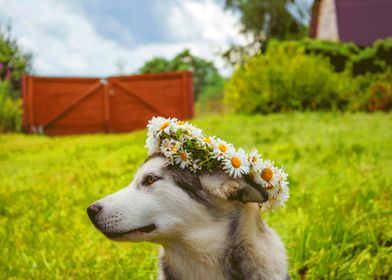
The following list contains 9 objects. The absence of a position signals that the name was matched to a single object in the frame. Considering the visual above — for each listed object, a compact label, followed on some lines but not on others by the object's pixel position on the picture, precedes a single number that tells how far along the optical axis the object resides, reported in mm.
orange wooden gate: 16219
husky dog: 2014
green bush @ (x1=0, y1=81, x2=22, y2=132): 15238
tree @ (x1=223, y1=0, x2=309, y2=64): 30891
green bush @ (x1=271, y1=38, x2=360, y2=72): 15820
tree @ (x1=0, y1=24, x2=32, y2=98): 20031
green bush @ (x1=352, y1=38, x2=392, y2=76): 15406
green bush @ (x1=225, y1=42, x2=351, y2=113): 13180
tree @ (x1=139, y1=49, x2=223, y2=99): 37562
